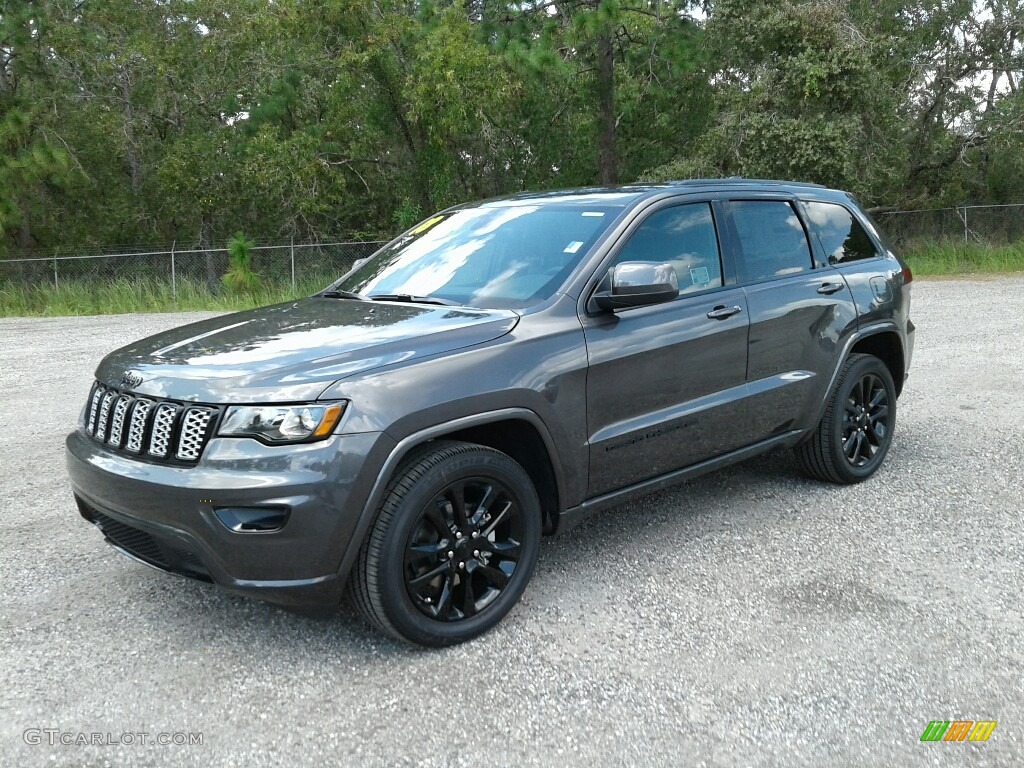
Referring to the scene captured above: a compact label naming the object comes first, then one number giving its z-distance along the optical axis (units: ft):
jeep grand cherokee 10.62
